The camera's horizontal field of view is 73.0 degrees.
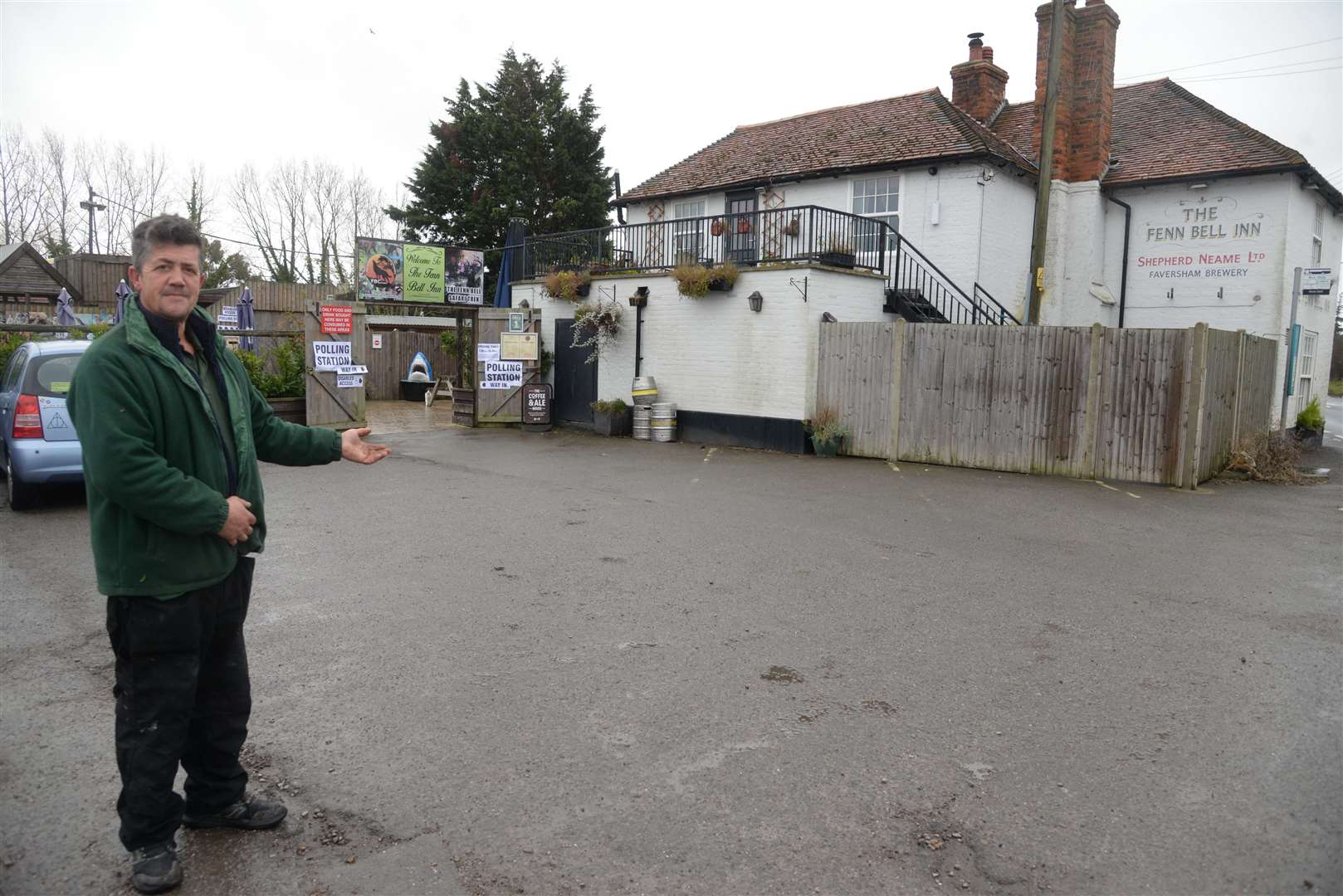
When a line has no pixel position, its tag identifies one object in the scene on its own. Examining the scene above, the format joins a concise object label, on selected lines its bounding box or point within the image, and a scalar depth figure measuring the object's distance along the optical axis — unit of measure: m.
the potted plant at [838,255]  15.34
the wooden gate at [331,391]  16.86
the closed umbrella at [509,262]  20.75
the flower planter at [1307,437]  18.64
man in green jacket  2.77
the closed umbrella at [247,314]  21.00
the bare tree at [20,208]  35.94
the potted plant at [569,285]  18.66
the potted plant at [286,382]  16.81
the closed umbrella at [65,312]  20.45
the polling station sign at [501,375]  19.30
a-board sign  19.05
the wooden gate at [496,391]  19.34
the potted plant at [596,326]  18.08
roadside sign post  16.62
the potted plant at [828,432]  14.71
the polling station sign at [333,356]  16.91
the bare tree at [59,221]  37.28
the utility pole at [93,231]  37.31
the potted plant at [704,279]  15.80
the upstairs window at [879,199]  18.77
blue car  8.88
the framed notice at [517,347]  19.23
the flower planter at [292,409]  16.78
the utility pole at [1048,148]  14.16
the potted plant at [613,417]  17.84
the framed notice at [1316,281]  16.70
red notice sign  16.91
